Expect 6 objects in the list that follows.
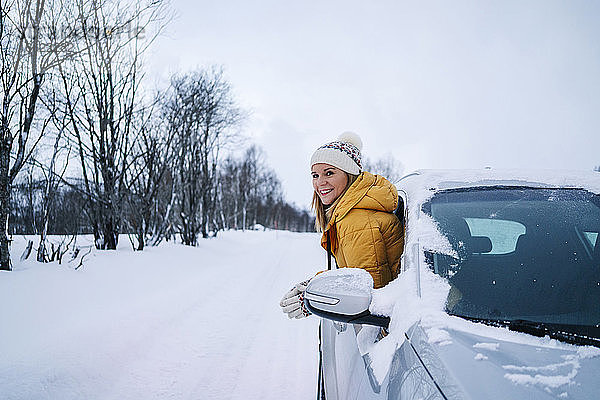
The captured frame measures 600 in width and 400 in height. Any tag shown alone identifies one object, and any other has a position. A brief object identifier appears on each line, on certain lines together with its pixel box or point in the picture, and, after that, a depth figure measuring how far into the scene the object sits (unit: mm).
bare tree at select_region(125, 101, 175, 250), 9906
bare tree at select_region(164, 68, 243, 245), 11753
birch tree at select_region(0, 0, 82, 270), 4902
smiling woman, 1692
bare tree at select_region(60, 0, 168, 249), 7746
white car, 980
